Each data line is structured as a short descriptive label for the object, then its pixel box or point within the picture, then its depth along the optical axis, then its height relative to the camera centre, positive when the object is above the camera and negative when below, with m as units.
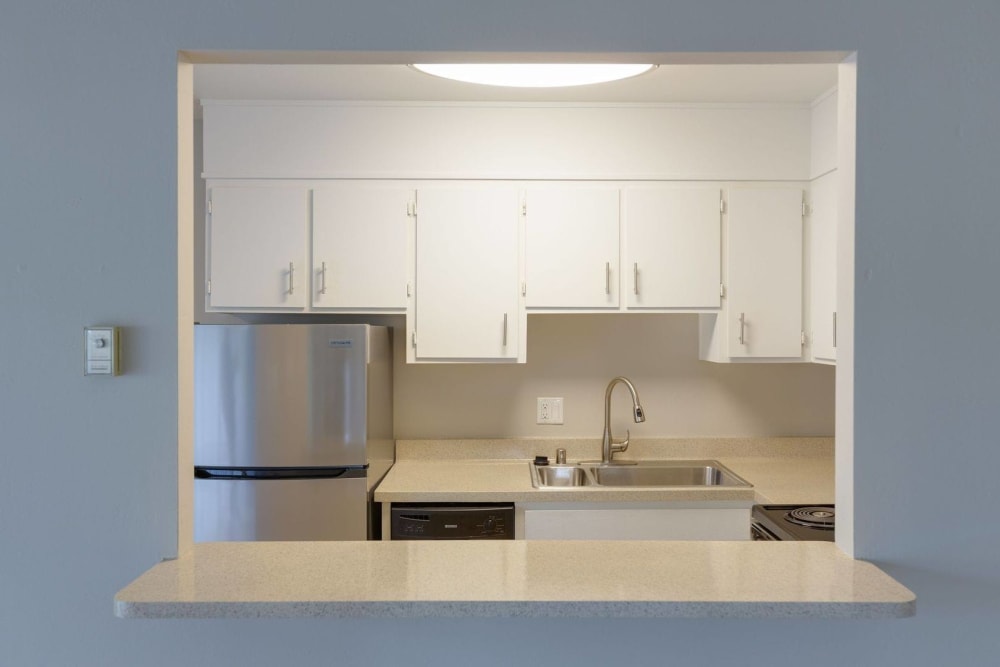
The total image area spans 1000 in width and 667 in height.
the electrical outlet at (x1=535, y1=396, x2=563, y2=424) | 3.49 -0.43
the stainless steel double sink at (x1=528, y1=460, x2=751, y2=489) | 3.31 -0.68
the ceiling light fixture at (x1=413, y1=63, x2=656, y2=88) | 2.61 +0.84
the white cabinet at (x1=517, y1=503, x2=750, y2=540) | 2.85 -0.75
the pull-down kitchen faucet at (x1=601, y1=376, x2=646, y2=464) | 3.33 -0.54
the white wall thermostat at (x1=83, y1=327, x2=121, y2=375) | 1.45 -0.07
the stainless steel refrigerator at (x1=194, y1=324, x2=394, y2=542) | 2.73 -0.43
